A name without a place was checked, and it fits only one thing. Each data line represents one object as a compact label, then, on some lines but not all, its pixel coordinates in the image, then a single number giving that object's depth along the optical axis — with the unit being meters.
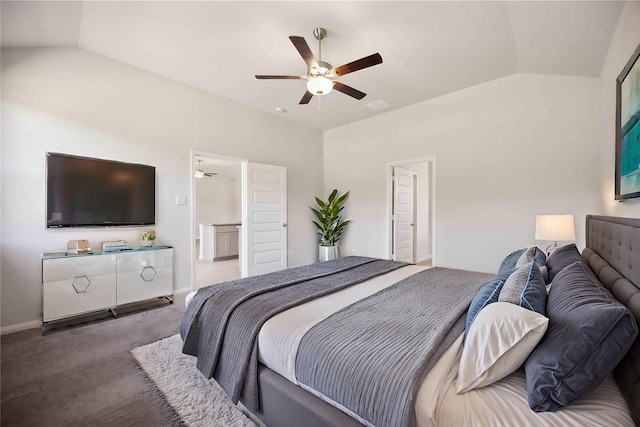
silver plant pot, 5.49
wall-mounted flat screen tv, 2.89
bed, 0.85
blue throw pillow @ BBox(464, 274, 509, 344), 1.24
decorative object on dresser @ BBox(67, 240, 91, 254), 2.95
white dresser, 2.68
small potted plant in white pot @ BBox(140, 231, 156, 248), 3.42
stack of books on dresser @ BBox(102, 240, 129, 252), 3.09
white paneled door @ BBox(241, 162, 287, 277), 4.59
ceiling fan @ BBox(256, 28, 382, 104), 2.27
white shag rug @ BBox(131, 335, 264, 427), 1.56
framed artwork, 1.63
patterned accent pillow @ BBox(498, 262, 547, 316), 1.09
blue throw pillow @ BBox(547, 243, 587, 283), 1.64
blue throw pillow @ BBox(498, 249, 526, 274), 2.02
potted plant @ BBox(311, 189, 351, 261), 5.48
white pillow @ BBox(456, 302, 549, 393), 0.94
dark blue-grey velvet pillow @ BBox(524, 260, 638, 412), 0.82
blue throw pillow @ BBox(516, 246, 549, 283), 1.66
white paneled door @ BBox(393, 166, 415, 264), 5.05
